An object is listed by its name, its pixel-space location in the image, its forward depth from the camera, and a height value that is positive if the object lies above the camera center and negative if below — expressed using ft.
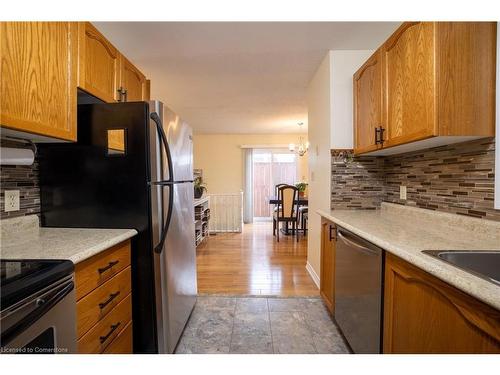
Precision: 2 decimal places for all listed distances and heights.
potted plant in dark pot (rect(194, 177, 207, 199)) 14.07 -0.44
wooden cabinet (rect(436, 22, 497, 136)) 3.93 +1.75
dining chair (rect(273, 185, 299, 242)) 14.78 -1.28
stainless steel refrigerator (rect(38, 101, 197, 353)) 4.64 -0.10
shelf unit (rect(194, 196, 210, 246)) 13.17 -2.12
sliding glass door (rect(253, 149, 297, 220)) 21.33 +0.89
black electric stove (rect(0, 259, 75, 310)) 2.14 -0.94
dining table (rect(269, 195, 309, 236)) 15.21 -1.19
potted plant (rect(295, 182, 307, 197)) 16.09 -0.24
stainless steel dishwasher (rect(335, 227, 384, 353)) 3.90 -1.98
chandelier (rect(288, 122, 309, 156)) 16.64 +2.52
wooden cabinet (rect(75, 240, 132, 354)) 3.27 -1.82
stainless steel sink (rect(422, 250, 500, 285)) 3.17 -0.96
